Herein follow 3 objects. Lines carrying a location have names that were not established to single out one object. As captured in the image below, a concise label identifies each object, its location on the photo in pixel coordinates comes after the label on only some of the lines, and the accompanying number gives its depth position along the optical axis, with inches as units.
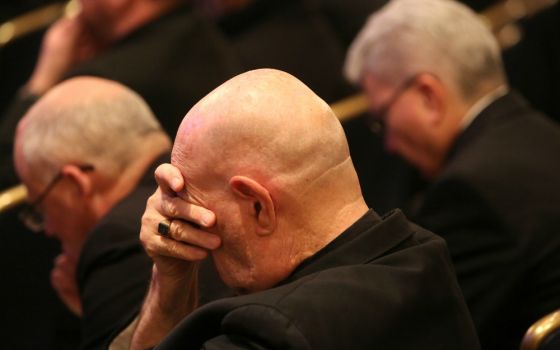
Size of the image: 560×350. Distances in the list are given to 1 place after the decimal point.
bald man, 136.0
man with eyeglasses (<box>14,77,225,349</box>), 207.0
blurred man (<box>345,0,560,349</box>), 208.1
